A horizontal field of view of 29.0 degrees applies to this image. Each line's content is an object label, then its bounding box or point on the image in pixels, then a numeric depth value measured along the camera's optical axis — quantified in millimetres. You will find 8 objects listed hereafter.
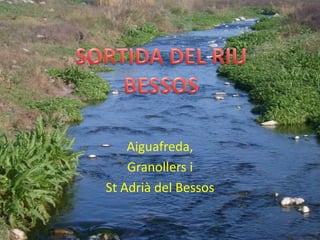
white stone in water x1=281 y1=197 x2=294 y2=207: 10695
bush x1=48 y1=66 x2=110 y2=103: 19500
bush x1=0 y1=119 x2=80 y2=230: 9609
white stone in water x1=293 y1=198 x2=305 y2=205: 10709
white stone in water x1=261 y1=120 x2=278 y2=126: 15968
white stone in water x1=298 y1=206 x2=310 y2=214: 10377
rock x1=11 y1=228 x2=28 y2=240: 9427
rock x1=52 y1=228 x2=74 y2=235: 9781
